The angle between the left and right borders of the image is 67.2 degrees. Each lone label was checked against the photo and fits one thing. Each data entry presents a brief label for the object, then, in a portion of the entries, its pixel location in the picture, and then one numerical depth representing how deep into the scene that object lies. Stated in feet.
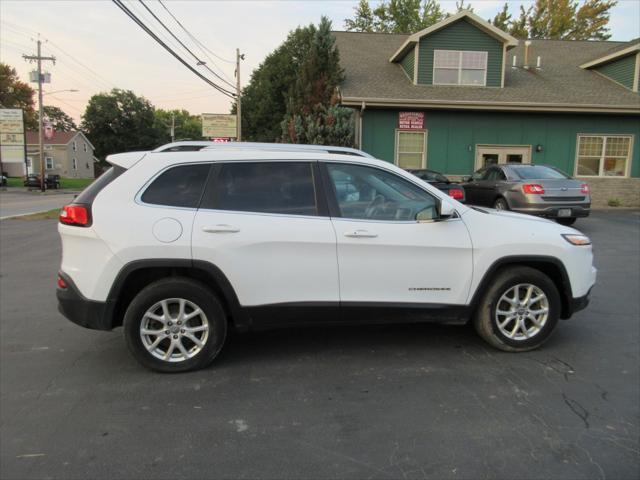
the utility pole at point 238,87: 86.22
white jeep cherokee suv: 12.03
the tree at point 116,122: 244.42
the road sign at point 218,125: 91.30
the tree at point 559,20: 115.03
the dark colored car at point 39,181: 120.47
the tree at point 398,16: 116.16
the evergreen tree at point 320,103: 52.21
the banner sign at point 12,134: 107.96
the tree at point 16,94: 217.15
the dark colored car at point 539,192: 34.96
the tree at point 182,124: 292.40
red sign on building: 56.85
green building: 56.65
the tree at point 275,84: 128.98
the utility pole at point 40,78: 109.40
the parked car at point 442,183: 37.96
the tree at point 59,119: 303.27
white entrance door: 58.70
